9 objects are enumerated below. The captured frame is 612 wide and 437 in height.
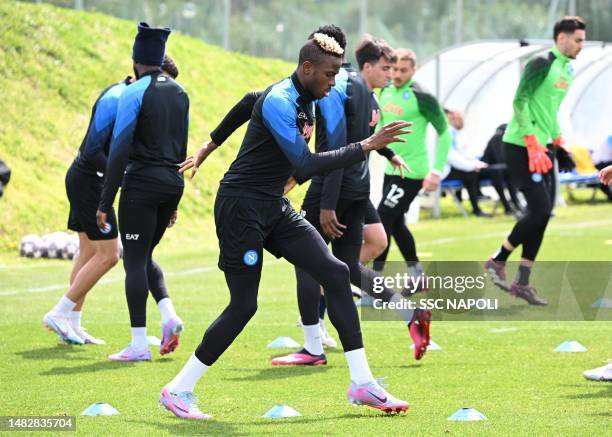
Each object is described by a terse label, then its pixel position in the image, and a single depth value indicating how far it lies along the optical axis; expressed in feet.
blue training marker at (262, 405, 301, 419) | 46.93
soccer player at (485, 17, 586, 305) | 78.95
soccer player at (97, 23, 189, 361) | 59.00
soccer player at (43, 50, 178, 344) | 63.93
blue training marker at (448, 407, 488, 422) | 45.79
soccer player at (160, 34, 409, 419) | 46.09
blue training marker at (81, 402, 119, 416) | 47.23
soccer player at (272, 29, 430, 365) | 57.16
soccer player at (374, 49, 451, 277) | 80.48
